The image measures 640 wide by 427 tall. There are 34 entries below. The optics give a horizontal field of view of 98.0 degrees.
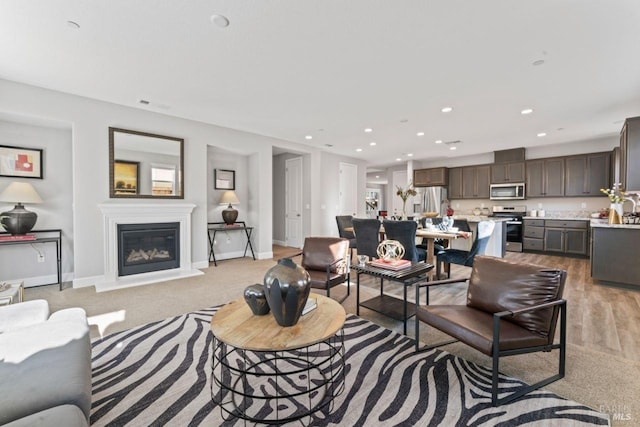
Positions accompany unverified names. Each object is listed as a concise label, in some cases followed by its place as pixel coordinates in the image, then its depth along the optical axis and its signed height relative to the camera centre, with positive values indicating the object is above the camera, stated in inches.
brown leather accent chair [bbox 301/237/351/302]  126.4 -23.5
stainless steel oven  266.1 -20.3
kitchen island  149.7 -23.7
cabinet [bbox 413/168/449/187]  323.6 +39.0
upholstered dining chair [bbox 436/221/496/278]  142.9 -18.9
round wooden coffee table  58.3 -45.0
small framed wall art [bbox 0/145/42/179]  145.1 +24.8
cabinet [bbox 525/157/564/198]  254.2 +30.7
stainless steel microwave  274.2 +18.7
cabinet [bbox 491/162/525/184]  275.0 +38.3
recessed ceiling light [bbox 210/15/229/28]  87.5 +60.4
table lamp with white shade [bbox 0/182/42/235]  136.9 -1.6
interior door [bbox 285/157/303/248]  287.4 +7.6
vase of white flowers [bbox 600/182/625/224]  162.4 +0.2
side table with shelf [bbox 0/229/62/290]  140.3 -16.7
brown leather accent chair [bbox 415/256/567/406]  68.0 -29.8
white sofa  41.7 -29.7
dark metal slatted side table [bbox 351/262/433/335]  102.7 -33.8
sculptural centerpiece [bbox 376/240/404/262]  115.4 -17.8
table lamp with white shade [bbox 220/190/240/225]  223.5 +4.7
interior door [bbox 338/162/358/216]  323.9 +23.5
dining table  151.4 -13.9
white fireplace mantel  160.4 -13.8
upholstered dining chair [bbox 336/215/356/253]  219.0 -13.0
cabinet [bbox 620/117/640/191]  162.1 +32.3
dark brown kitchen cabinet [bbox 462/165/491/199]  298.0 +31.0
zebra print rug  61.2 -45.7
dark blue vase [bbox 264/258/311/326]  62.5 -19.0
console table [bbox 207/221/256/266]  214.1 -16.5
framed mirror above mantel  165.6 +27.6
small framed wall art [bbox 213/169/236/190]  228.5 +24.6
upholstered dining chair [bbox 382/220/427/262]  143.5 -13.3
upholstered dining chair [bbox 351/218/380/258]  154.9 -14.8
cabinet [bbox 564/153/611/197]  234.2 +31.8
